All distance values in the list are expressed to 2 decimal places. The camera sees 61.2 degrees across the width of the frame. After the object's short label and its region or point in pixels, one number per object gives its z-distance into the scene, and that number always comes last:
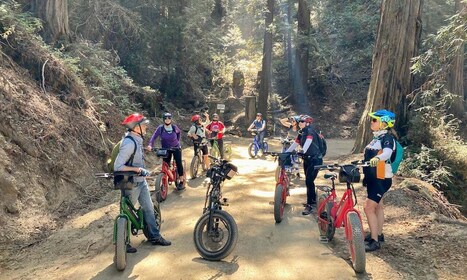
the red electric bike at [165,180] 9.39
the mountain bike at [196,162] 11.98
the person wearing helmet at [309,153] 8.28
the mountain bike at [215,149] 13.58
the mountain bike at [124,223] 5.57
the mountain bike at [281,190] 7.79
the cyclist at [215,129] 13.93
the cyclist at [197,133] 11.77
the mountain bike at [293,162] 12.10
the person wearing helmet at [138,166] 6.01
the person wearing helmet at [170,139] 9.96
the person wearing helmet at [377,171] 5.96
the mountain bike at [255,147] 17.25
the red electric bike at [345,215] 5.45
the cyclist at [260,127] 17.19
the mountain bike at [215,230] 5.89
